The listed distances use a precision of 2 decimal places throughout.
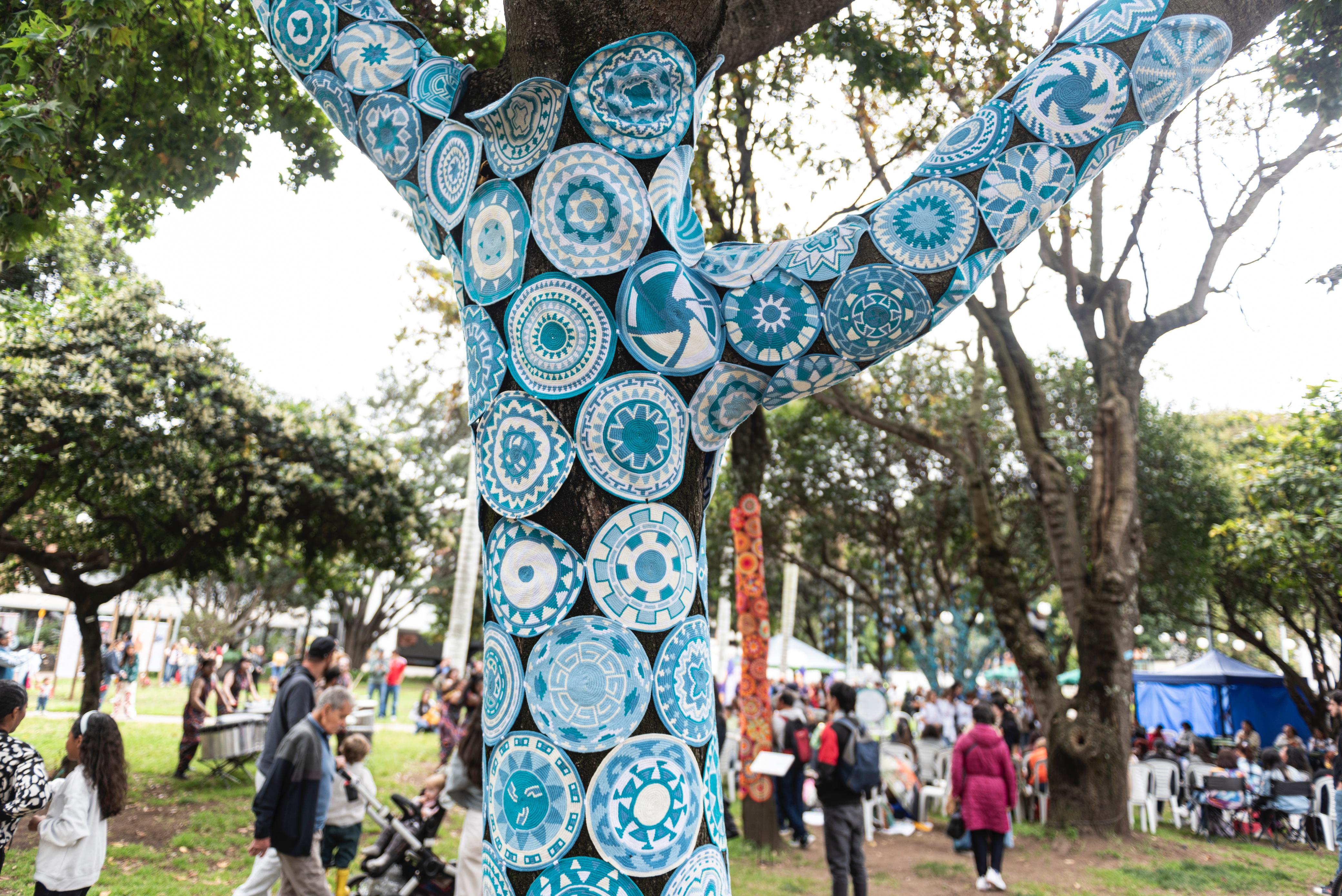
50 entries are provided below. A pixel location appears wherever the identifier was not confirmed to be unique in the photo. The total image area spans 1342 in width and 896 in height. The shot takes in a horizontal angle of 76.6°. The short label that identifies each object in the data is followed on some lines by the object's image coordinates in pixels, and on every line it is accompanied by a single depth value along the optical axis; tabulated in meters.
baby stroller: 5.87
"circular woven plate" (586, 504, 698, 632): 1.64
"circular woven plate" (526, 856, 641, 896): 1.51
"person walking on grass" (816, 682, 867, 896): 6.91
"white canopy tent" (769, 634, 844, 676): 27.45
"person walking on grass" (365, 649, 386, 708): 22.20
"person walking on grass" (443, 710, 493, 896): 5.59
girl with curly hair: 4.25
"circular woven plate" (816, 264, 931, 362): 1.68
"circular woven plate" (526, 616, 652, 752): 1.59
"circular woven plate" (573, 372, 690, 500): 1.68
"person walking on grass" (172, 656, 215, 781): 11.16
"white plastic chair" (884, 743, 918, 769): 11.98
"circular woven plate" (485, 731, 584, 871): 1.54
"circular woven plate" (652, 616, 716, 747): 1.64
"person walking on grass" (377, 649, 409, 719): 21.36
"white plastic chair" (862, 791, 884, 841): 11.05
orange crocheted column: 9.48
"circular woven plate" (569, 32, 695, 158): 1.82
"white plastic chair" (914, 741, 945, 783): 12.41
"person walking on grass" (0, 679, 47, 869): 3.96
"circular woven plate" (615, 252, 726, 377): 1.71
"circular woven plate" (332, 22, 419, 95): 2.01
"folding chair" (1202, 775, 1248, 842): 12.24
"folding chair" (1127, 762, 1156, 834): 12.27
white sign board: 8.52
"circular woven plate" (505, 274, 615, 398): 1.70
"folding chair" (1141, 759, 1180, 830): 12.63
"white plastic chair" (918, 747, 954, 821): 11.99
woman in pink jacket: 8.03
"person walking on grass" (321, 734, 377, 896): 6.12
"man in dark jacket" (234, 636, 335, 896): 6.06
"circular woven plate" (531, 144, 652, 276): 1.75
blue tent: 20.73
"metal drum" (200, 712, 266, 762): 10.60
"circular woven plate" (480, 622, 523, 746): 1.65
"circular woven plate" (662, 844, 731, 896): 1.54
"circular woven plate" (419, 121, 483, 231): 1.91
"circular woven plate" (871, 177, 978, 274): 1.69
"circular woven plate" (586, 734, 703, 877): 1.53
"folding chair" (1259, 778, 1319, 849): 11.75
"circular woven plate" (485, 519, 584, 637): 1.64
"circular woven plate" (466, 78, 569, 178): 1.83
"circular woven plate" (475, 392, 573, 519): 1.69
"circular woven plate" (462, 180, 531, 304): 1.79
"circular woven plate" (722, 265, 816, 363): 1.72
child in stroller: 6.07
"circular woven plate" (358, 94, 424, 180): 1.98
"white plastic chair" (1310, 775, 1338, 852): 11.59
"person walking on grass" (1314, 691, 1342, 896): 7.43
